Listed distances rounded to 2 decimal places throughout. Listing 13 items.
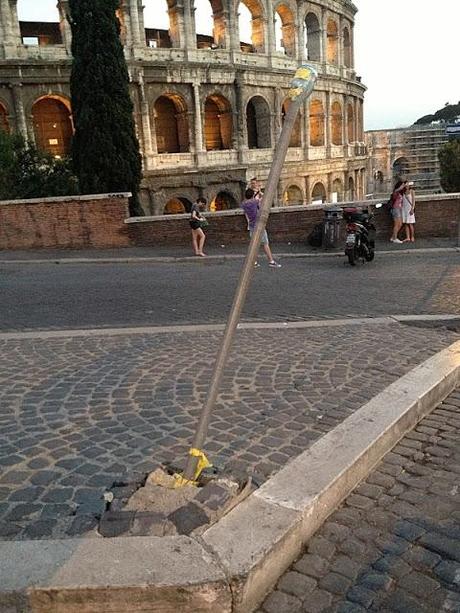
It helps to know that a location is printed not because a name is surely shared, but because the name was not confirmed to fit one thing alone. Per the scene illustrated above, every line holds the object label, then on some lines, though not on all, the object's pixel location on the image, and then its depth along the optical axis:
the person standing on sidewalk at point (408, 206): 15.54
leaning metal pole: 2.72
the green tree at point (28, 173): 17.56
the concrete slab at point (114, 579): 2.19
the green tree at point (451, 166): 41.71
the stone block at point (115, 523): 2.56
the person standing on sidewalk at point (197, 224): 13.97
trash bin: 15.36
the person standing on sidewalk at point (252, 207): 12.16
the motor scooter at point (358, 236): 12.48
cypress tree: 19.70
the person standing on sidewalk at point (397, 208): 15.65
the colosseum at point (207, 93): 24.34
